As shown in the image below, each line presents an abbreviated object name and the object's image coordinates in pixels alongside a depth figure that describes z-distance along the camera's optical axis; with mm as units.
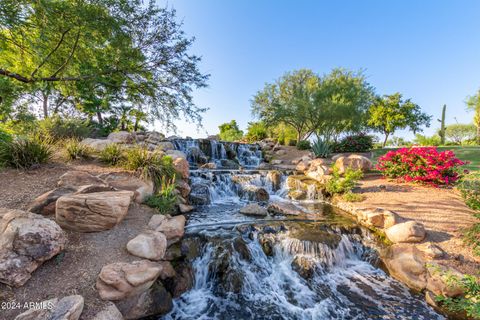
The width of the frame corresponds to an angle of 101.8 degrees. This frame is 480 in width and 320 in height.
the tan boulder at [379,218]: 4711
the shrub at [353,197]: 6395
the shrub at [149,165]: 5352
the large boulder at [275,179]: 8279
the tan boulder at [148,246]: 2988
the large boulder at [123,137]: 9970
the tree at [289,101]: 16562
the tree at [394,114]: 22734
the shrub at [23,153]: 4547
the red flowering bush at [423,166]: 6664
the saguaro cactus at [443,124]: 20912
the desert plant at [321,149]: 12602
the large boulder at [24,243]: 2172
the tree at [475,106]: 22375
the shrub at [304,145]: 15891
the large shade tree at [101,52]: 3941
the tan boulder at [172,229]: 3764
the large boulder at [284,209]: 5848
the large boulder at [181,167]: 6680
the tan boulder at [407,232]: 4113
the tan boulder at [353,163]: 8591
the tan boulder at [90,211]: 3047
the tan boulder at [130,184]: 4602
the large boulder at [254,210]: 5699
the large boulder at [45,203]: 3257
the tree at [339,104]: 15648
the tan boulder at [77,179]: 4086
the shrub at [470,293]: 1997
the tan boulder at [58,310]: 1863
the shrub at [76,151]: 5840
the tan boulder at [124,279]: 2395
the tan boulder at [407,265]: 3457
